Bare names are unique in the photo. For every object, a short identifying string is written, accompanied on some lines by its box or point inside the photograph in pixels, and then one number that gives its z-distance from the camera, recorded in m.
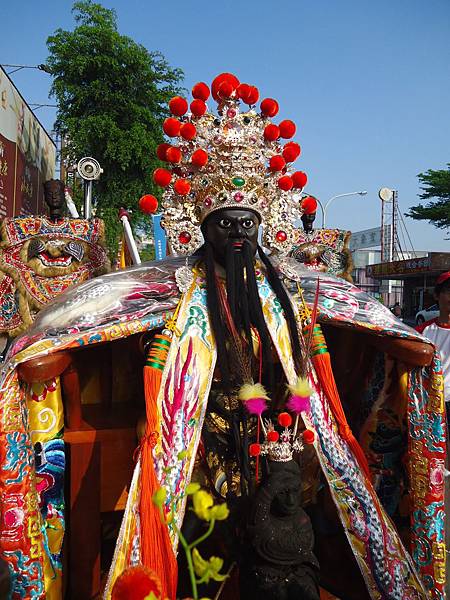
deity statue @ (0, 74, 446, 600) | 2.46
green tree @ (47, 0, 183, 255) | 16.45
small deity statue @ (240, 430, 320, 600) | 2.39
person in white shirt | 4.06
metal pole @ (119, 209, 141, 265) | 5.06
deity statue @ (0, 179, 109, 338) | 5.81
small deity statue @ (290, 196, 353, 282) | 6.41
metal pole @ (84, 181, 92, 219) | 8.07
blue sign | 6.22
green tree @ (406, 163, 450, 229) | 27.17
